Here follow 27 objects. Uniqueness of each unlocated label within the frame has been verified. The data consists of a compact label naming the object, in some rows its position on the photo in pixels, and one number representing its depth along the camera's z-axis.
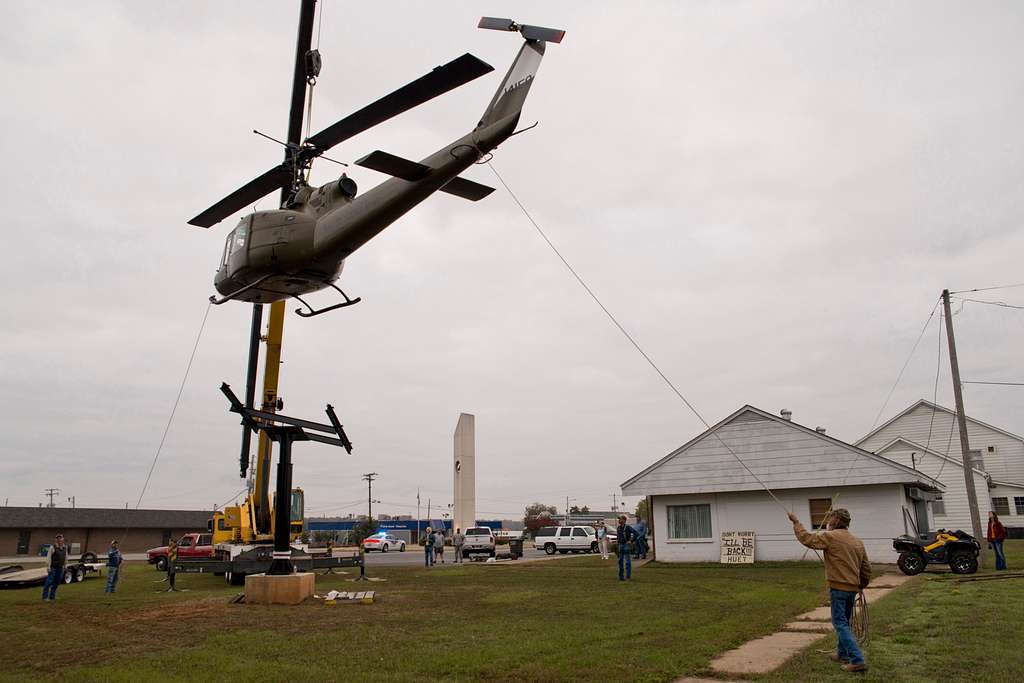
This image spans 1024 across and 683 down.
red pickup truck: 31.62
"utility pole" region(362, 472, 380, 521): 88.11
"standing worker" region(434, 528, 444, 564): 33.03
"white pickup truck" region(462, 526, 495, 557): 35.34
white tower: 40.19
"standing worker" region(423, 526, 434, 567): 30.57
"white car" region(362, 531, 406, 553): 50.75
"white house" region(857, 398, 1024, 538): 39.22
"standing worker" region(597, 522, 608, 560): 31.04
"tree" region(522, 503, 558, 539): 103.00
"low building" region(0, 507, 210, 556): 57.06
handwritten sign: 25.00
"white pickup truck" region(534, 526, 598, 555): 42.66
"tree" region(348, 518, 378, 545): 70.53
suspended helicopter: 10.85
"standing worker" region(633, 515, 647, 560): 25.16
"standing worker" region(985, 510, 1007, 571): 19.31
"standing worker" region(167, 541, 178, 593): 18.41
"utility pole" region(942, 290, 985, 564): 21.88
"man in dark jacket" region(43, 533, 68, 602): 16.69
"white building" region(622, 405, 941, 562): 23.28
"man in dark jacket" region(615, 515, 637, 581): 19.14
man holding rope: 7.25
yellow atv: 18.25
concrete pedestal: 15.03
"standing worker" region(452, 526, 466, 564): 33.50
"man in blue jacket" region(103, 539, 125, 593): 19.70
